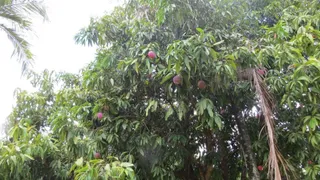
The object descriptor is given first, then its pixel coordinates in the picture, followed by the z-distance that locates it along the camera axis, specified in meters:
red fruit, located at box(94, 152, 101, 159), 3.57
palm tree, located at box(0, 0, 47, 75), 4.74
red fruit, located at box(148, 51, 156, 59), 3.22
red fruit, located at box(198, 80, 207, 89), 3.21
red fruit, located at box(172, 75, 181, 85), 3.08
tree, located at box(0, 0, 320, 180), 3.12
